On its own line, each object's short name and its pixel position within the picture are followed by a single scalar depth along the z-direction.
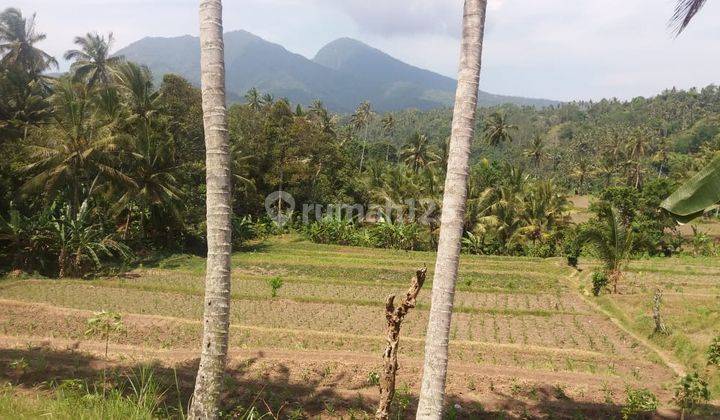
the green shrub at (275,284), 13.38
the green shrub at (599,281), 15.07
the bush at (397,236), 26.52
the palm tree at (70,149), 15.63
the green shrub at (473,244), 25.72
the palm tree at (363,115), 58.69
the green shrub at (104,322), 7.30
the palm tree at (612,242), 14.58
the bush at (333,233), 27.55
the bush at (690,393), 7.11
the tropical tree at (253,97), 55.59
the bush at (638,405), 6.40
